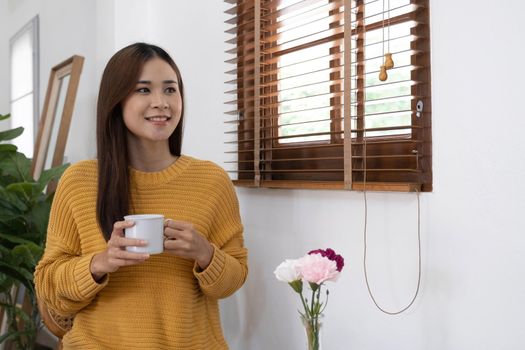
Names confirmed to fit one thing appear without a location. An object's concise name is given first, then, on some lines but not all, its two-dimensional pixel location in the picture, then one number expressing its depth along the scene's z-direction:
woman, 1.24
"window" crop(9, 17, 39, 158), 3.57
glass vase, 1.03
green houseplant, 1.90
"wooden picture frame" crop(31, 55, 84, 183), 2.44
